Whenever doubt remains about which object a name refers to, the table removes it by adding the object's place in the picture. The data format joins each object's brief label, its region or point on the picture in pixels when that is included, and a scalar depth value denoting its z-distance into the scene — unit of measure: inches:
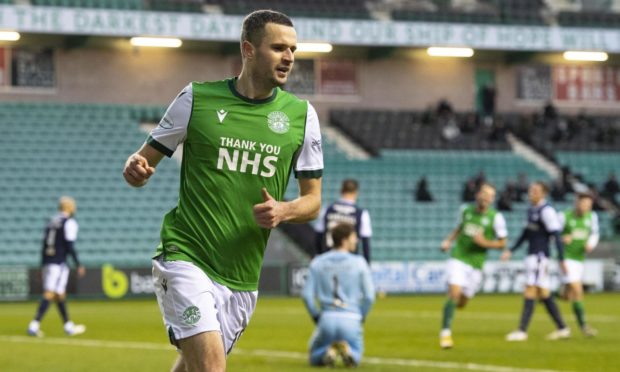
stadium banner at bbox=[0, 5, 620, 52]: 1547.7
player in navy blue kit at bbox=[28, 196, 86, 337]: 832.3
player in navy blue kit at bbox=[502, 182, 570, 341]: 781.3
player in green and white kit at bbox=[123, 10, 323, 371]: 292.0
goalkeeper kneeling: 580.4
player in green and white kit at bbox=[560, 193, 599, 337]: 872.9
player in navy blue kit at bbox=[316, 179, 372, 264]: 660.7
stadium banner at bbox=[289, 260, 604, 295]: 1389.0
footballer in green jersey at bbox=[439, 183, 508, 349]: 746.2
